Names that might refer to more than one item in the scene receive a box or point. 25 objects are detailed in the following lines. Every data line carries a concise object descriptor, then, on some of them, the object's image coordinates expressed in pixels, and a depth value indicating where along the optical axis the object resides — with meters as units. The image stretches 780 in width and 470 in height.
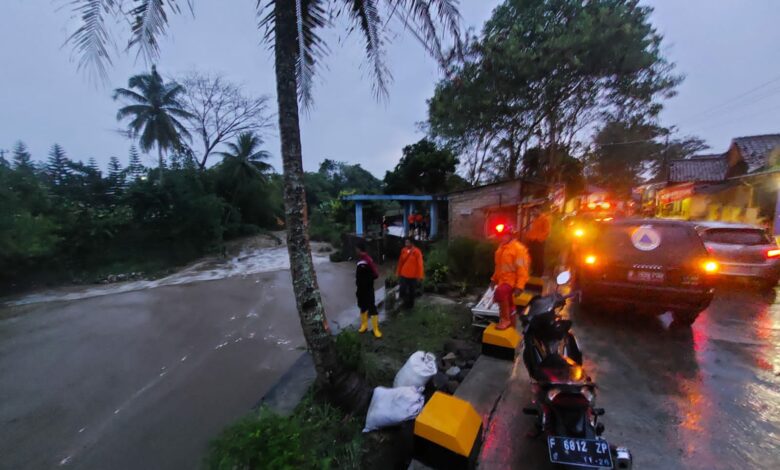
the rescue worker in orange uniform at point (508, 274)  4.01
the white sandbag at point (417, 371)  3.09
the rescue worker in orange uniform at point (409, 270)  6.13
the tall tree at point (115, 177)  16.16
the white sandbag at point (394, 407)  2.71
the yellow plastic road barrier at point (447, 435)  2.15
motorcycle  1.89
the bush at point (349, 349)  3.36
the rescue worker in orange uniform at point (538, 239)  7.14
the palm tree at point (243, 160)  23.39
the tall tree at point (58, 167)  14.64
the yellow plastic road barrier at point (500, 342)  3.68
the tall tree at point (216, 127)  23.12
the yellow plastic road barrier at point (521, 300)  4.80
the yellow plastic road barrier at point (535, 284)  6.08
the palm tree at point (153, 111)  19.53
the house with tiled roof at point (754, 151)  14.47
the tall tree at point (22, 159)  13.13
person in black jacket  5.29
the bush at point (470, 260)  7.60
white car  5.82
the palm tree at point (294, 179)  2.90
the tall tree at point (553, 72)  10.01
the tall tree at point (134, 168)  16.92
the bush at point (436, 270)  7.59
